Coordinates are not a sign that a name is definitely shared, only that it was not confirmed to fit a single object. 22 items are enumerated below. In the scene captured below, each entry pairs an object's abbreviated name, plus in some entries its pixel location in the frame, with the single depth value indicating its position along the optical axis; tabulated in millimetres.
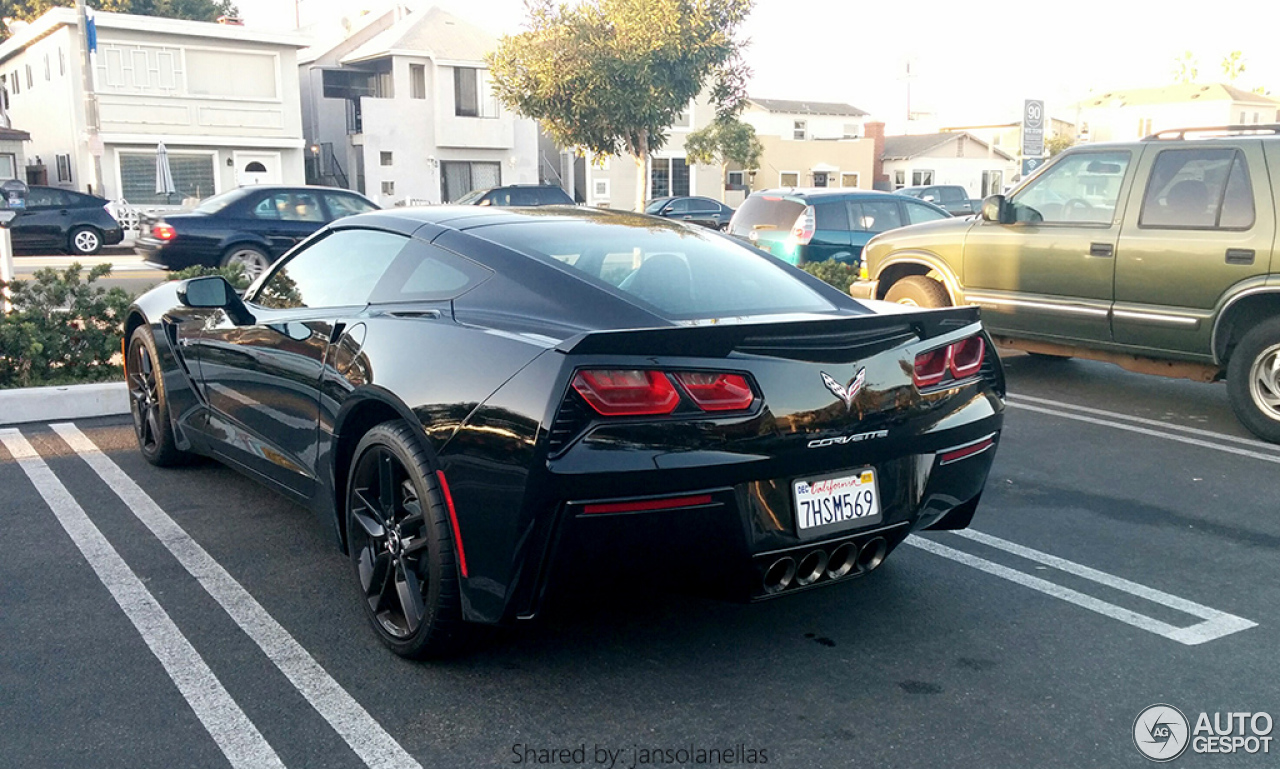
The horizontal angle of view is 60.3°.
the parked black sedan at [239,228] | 15008
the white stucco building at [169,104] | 32375
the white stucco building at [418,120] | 37750
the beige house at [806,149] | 49031
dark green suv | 6887
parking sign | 15891
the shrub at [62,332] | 7746
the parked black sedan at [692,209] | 29391
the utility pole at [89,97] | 25864
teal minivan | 12734
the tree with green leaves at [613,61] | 26031
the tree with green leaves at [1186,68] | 86688
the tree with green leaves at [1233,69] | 82000
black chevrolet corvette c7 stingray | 3154
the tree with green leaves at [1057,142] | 59638
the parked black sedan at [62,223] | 22734
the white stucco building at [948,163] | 54094
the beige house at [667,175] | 42344
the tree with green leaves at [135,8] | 44416
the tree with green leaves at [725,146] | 42375
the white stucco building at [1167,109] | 62219
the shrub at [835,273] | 11180
